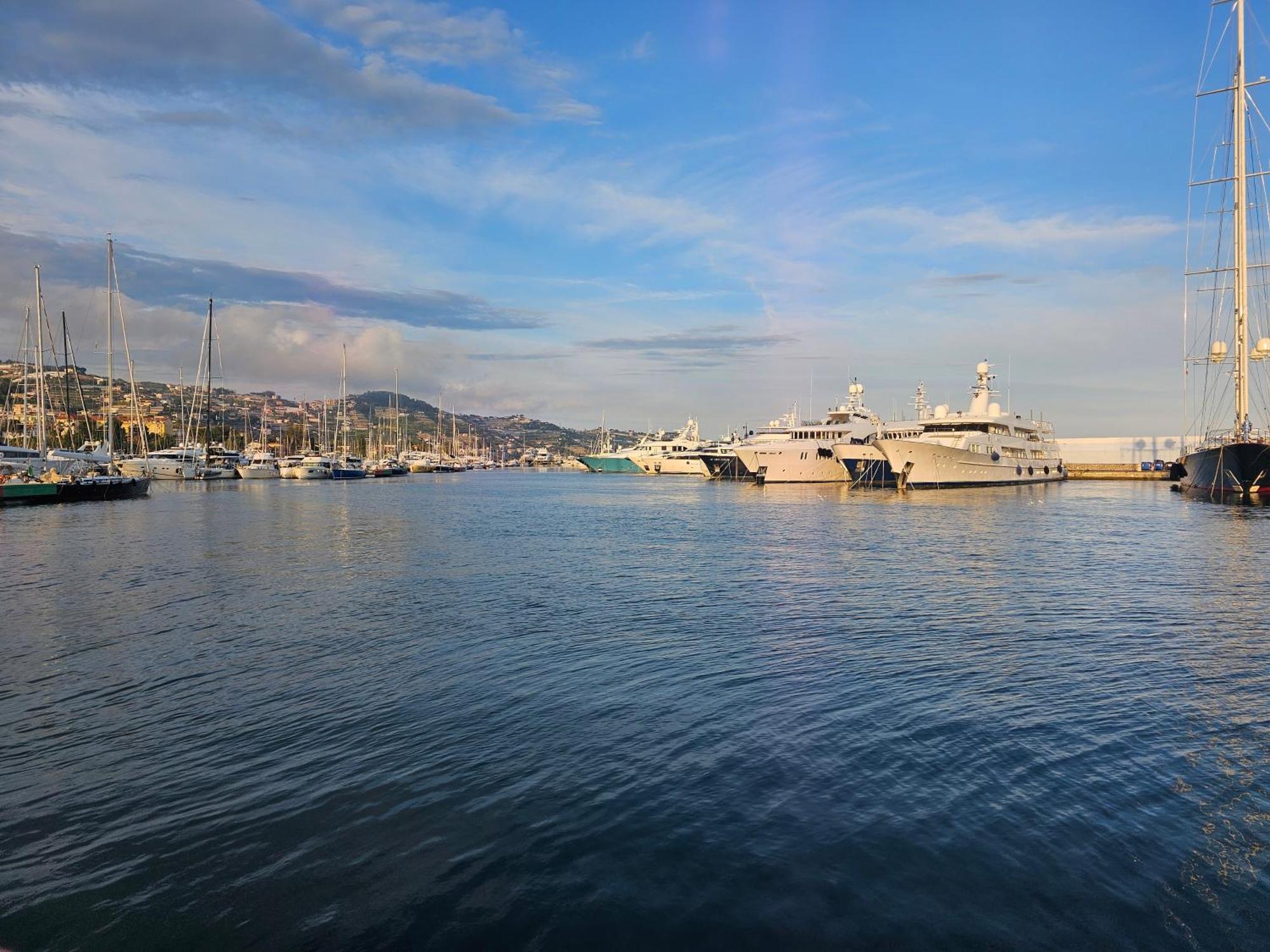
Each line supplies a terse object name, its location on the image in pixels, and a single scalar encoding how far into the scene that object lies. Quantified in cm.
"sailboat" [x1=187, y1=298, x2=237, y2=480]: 11644
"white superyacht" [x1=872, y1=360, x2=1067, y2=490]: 9775
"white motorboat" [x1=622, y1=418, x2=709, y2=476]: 19388
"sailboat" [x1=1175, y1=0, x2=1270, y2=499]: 6838
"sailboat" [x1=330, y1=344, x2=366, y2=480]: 14750
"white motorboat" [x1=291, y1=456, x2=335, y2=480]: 14112
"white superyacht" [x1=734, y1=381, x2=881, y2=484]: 11612
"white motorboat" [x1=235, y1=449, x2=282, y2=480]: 13850
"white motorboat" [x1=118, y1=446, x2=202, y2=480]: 11912
